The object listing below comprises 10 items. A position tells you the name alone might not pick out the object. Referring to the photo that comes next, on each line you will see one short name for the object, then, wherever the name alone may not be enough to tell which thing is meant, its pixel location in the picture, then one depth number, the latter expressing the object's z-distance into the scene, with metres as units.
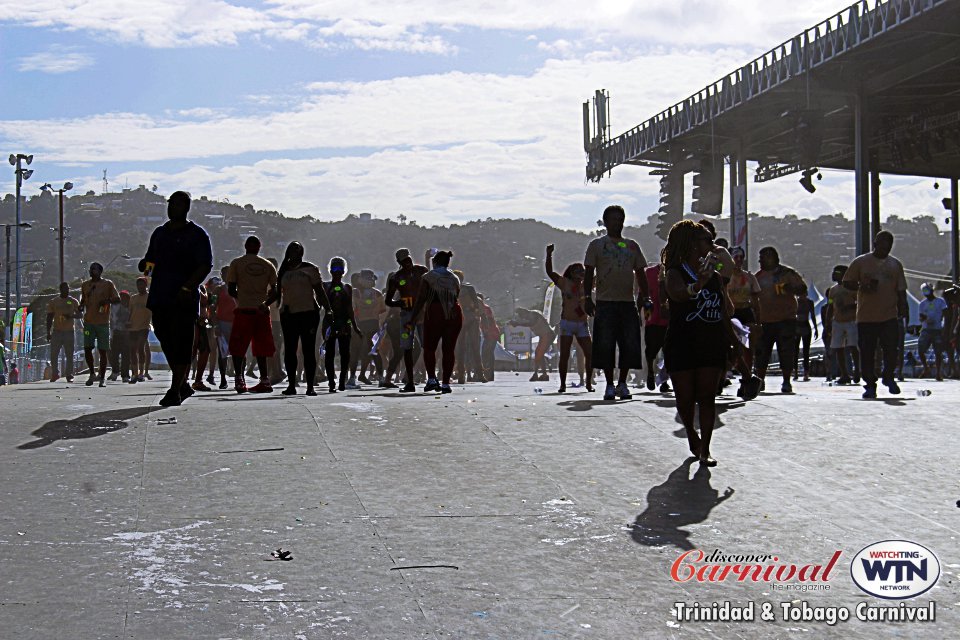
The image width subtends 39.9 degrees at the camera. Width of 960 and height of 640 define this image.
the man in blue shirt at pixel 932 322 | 21.55
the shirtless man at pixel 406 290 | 14.02
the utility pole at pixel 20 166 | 68.31
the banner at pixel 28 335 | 31.38
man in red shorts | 12.68
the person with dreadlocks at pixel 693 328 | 7.87
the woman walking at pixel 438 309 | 13.31
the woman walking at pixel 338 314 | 13.84
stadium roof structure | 36.69
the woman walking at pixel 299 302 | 12.75
